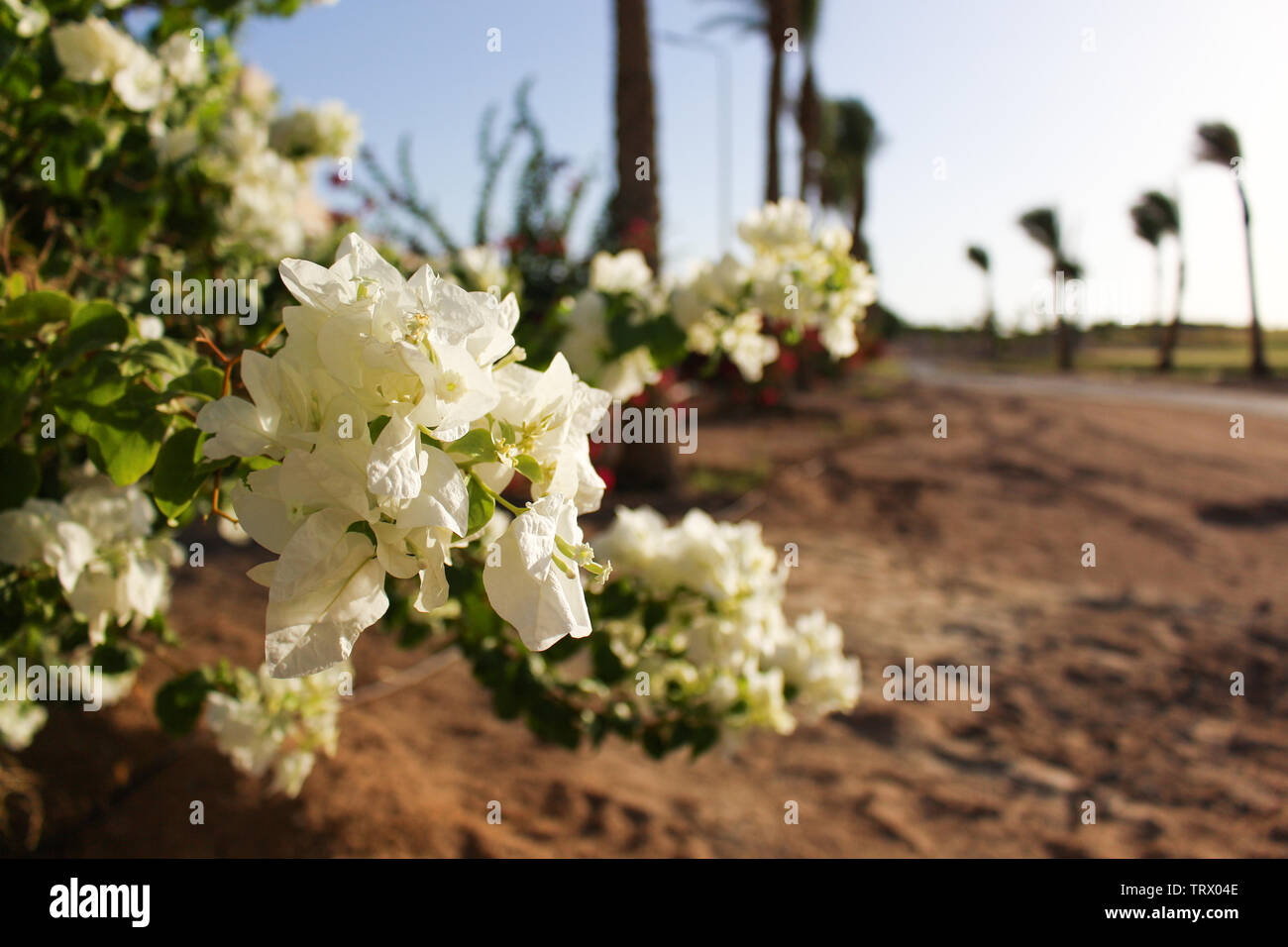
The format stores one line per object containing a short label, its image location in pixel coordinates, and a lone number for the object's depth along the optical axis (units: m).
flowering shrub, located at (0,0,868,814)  0.83
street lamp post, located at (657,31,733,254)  10.09
